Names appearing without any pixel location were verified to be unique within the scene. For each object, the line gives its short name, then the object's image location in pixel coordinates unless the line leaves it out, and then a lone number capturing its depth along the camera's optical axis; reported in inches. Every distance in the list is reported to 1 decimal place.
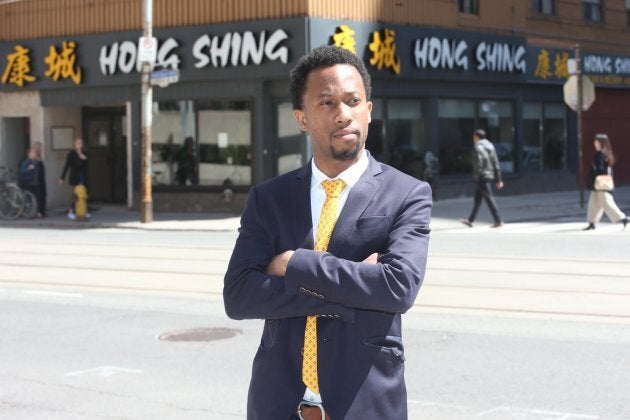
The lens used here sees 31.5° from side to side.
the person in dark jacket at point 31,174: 1093.1
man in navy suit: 135.6
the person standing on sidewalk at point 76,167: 1079.6
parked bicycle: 1101.1
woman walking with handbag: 811.4
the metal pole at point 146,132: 966.4
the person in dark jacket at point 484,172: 879.7
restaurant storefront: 1072.8
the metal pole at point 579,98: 1059.9
